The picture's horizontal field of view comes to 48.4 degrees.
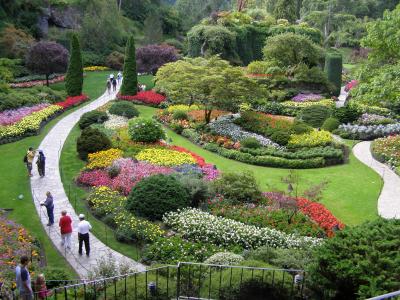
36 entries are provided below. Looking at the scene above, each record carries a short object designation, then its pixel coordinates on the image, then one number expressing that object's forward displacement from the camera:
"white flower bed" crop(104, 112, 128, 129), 24.99
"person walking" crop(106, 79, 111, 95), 35.66
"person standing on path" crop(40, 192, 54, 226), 13.68
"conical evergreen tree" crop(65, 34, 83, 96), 30.80
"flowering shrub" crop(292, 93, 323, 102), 33.78
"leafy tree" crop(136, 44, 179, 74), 39.56
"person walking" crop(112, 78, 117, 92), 37.06
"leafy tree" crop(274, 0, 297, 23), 51.91
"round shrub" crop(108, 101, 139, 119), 27.22
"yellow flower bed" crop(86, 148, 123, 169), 18.36
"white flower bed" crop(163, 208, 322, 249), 12.83
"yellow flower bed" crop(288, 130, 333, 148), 22.42
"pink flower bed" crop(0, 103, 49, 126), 24.02
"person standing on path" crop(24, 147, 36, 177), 17.80
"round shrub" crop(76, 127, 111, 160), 20.00
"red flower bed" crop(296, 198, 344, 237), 13.99
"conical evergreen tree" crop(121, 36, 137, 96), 32.19
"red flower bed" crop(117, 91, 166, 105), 32.03
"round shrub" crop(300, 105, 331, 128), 27.55
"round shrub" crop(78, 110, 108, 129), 25.48
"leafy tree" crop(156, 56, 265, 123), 24.92
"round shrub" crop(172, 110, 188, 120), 27.19
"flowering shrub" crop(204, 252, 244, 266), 10.85
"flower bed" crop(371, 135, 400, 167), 20.62
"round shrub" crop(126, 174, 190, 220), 14.09
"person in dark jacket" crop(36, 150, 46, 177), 17.61
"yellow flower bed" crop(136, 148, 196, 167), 18.75
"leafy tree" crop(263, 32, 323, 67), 35.66
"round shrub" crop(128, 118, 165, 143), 21.38
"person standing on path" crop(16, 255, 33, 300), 8.51
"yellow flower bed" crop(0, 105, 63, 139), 22.73
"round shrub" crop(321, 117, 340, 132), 26.28
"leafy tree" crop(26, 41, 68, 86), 33.28
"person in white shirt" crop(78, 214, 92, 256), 12.21
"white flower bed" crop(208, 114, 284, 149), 23.27
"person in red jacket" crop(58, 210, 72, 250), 12.45
